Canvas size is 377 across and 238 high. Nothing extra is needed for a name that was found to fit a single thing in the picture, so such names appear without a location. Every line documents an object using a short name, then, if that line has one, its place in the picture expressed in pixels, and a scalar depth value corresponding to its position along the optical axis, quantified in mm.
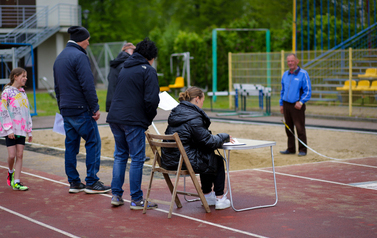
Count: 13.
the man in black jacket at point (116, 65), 15213
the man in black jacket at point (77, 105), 11926
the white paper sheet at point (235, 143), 10690
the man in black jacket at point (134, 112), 10551
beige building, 58455
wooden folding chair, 10010
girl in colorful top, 12613
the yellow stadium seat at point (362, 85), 32654
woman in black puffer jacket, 10335
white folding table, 10430
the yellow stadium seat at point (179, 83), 46127
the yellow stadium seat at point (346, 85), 33908
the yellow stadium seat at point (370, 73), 34387
